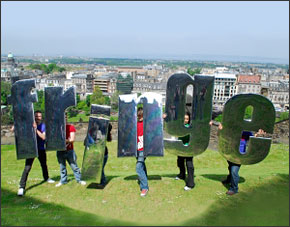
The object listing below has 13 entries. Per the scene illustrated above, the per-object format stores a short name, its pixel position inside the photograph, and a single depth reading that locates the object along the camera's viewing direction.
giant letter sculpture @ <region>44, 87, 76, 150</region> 8.23
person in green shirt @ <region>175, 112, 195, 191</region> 8.19
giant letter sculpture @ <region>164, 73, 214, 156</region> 7.82
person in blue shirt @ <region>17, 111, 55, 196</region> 8.35
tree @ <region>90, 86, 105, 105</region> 102.69
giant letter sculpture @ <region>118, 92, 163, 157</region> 8.13
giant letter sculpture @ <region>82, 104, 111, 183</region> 8.34
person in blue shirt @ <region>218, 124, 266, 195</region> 7.89
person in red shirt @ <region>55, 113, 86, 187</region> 8.64
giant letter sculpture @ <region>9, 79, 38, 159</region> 8.12
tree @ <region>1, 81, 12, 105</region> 96.19
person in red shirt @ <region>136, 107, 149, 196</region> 8.10
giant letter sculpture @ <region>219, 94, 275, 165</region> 7.47
